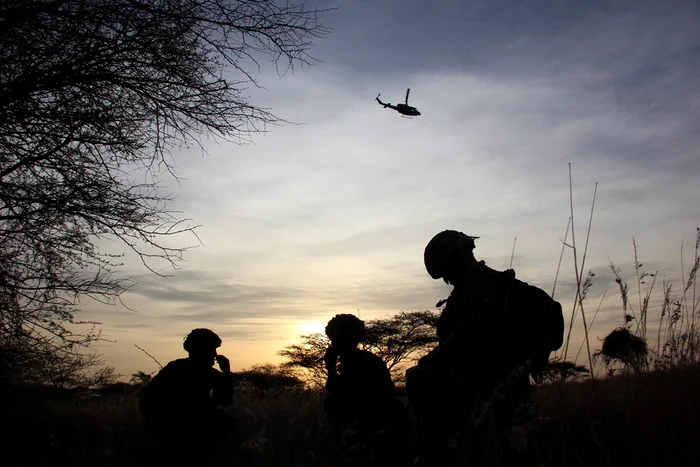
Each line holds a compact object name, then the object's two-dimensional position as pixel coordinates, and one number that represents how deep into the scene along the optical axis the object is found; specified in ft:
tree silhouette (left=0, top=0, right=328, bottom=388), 18.25
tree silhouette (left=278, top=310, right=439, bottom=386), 67.31
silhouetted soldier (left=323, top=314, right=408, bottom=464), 16.10
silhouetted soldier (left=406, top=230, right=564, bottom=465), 11.81
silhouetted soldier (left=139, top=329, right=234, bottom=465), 16.69
